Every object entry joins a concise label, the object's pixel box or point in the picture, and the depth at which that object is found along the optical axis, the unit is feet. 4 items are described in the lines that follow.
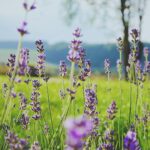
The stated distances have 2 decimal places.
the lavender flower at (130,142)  6.27
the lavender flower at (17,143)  6.63
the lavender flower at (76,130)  4.53
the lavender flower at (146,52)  18.02
